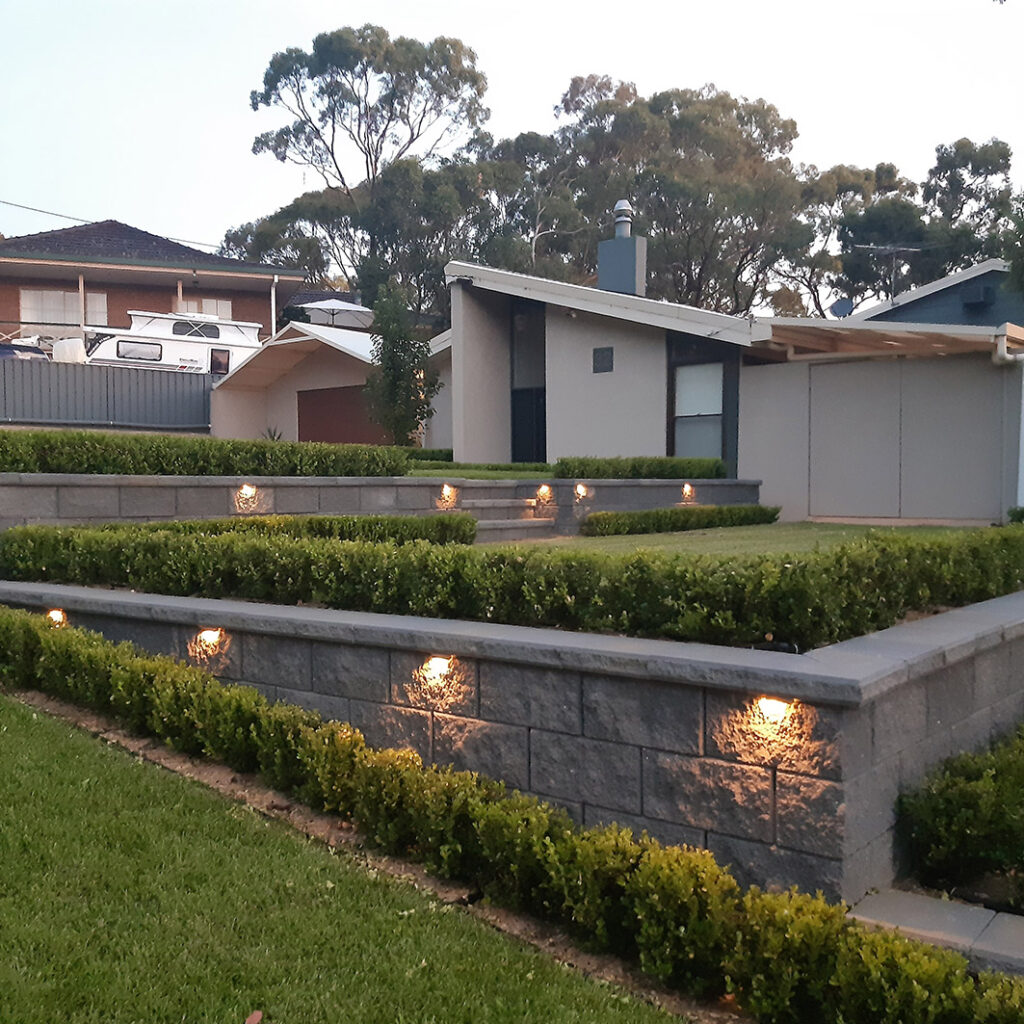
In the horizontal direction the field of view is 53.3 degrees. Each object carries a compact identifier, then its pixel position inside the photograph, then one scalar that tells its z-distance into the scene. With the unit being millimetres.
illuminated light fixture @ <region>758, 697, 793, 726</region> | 3451
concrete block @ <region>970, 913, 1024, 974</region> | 3021
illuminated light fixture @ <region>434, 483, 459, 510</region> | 10703
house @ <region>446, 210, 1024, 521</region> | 13750
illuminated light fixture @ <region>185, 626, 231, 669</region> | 5320
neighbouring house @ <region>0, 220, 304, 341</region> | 30906
